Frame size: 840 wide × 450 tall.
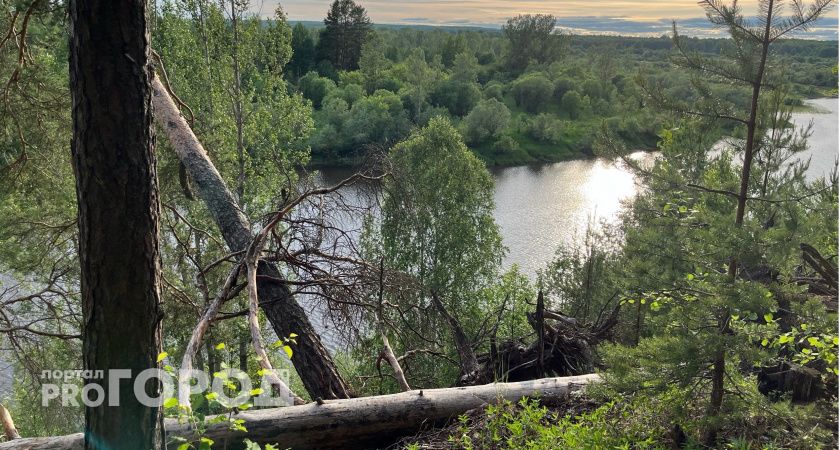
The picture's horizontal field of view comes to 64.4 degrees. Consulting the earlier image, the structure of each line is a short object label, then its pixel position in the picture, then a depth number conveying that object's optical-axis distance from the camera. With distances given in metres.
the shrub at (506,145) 40.06
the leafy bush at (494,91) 57.53
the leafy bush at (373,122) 29.11
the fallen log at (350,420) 4.12
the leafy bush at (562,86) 58.91
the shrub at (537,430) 3.77
